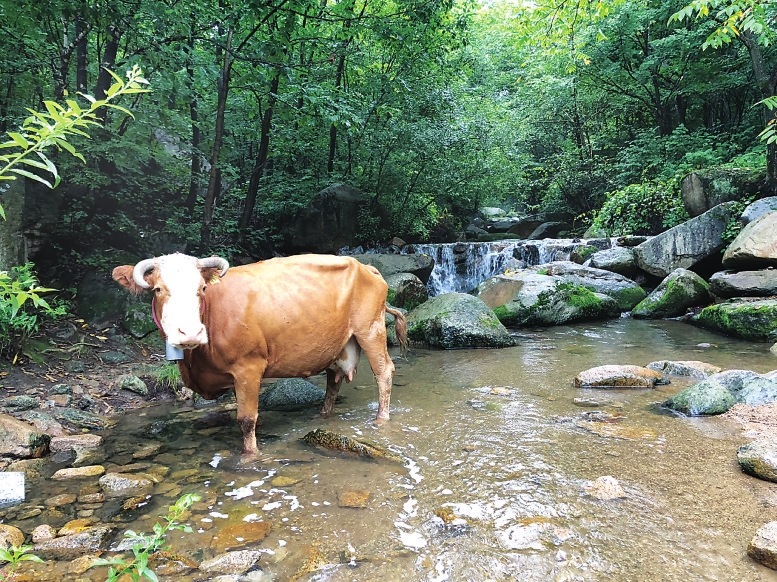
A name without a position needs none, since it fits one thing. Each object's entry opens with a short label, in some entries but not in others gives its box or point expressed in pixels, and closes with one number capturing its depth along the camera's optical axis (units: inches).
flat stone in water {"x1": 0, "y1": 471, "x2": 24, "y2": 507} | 114.0
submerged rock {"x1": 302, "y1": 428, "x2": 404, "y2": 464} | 141.3
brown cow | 130.3
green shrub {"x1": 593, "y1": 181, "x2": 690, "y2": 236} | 549.8
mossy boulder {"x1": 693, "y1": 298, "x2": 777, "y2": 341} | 295.1
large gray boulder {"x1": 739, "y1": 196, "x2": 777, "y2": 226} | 398.6
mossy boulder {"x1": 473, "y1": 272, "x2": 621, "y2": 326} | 397.4
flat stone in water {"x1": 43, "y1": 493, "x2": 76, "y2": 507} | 115.2
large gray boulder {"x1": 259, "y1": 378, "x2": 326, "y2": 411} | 209.2
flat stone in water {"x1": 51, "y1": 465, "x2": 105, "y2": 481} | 130.1
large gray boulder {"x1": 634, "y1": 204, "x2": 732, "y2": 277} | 436.1
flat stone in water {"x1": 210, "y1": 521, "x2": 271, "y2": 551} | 99.0
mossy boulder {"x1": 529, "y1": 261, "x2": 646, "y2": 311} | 432.8
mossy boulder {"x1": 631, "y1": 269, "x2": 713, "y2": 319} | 395.5
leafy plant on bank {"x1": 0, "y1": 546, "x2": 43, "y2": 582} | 52.0
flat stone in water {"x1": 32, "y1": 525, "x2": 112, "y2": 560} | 94.1
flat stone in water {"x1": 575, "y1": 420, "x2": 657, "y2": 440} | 149.8
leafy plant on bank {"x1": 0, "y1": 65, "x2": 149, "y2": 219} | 55.3
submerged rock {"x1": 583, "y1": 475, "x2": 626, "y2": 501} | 111.3
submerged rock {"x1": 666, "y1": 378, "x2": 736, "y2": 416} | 167.9
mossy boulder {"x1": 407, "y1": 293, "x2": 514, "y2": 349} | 324.5
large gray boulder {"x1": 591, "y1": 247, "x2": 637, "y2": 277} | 485.7
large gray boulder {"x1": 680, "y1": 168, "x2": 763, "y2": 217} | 470.9
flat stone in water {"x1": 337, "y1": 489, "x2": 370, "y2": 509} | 114.5
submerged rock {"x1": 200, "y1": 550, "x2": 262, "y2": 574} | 89.8
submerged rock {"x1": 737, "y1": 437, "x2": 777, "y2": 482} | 115.3
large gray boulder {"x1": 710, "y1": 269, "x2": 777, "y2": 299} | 339.2
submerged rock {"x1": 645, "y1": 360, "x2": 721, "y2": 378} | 221.9
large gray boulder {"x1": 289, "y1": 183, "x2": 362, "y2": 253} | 550.0
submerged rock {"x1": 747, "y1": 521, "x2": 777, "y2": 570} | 82.5
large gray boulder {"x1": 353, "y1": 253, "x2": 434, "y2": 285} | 495.5
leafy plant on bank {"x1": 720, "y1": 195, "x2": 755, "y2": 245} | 421.7
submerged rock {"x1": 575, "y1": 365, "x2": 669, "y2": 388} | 211.2
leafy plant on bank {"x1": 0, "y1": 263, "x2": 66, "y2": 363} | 189.0
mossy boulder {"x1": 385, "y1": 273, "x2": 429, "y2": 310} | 443.9
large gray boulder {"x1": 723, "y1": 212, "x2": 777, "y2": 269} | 353.7
